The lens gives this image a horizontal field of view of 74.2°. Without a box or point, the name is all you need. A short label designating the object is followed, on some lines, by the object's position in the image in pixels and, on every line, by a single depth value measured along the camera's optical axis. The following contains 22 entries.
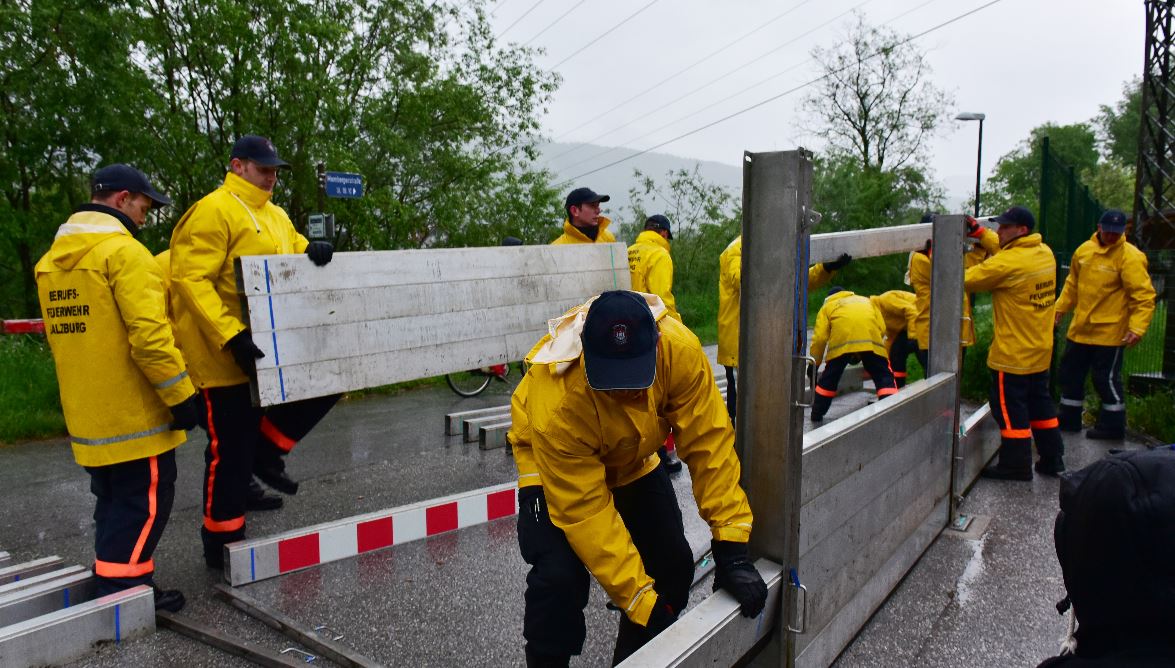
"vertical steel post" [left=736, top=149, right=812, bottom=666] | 2.49
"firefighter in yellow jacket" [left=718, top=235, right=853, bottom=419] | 6.05
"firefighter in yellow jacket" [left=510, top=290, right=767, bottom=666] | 2.40
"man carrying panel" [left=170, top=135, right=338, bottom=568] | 3.94
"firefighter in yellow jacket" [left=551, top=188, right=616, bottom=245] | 5.65
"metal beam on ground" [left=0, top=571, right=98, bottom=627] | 3.35
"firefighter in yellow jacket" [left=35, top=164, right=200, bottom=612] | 3.51
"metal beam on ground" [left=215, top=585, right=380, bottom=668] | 3.17
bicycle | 9.57
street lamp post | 20.91
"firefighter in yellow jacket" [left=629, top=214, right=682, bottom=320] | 5.84
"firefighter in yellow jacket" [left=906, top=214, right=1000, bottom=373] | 6.47
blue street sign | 10.28
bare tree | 33.28
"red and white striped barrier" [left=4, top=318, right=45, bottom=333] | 8.43
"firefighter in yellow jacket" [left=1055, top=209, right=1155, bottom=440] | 6.74
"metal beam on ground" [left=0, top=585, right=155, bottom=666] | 3.02
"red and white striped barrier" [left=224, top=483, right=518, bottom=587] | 3.91
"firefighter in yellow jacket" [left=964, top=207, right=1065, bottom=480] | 5.69
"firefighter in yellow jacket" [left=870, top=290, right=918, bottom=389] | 8.41
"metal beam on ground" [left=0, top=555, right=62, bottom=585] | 3.76
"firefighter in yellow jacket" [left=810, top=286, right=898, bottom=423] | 7.16
